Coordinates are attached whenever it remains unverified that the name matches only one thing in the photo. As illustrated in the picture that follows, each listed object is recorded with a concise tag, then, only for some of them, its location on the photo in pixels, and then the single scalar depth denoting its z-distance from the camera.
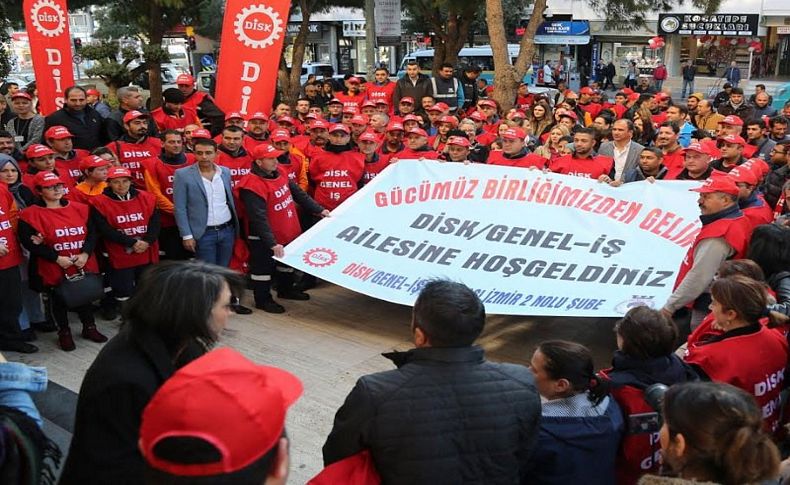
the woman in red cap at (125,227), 5.82
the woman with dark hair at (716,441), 1.98
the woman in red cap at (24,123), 7.84
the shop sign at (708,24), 33.19
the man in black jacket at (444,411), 2.28
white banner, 5.22
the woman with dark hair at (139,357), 2.08
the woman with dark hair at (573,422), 2.61
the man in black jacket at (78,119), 7.42
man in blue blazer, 6.12
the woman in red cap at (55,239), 5.45
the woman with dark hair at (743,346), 3.07
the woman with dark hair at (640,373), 2.76
